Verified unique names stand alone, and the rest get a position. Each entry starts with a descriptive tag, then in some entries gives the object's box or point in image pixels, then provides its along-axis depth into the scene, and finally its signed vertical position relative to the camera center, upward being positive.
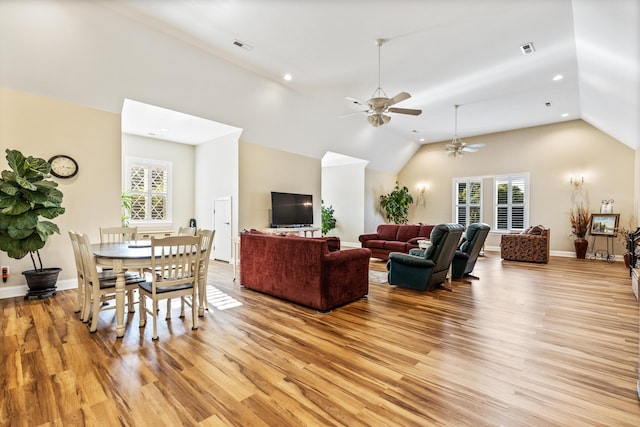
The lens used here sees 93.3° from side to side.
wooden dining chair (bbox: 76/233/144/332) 3.04 -0.76
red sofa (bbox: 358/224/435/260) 7.29 -0.70
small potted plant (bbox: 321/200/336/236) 10.65 -0.31
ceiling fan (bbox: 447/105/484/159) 7.53 +1.64
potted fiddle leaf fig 3.61 +0.09
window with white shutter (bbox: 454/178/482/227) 10.05 +0.40
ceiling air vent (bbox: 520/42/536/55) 4.64 +2.58
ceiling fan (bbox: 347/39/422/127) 4.38 +1.62
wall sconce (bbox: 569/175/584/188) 8.36 +0.84
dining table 2.92 -0.49
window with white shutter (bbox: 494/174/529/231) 9.23 +0.32
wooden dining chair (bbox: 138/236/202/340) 2.92 -0.66
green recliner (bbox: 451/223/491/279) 5.52 -0.70
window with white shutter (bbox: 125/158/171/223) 7.55 +0.60
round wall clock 4.54 +0.71
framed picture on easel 7.55 -0.31
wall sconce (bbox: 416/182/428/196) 11.20 +0.92
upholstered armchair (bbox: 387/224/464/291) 4.58 -0.79
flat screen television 7.42 +0.06
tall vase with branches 7.99 -0.40
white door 7.21 -0.40
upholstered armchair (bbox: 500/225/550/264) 7.43 -0.84
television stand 6.83 -0.43
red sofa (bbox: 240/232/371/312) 3.73 -0.78
